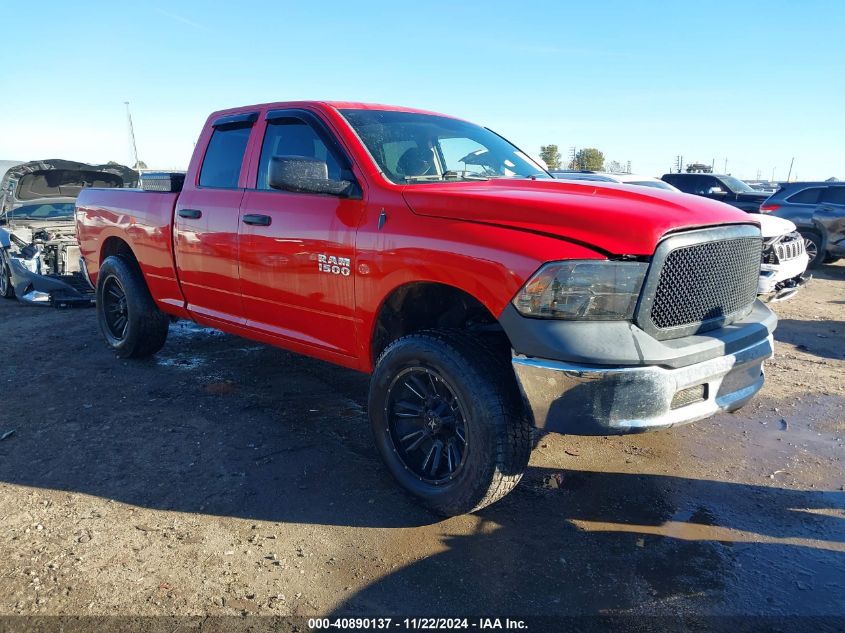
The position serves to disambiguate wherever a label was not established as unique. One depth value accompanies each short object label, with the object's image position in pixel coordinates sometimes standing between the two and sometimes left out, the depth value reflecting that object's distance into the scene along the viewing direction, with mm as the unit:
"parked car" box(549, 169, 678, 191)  11254
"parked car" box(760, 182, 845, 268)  11461
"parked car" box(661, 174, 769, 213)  15359
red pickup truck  2637
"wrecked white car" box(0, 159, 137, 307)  7945
